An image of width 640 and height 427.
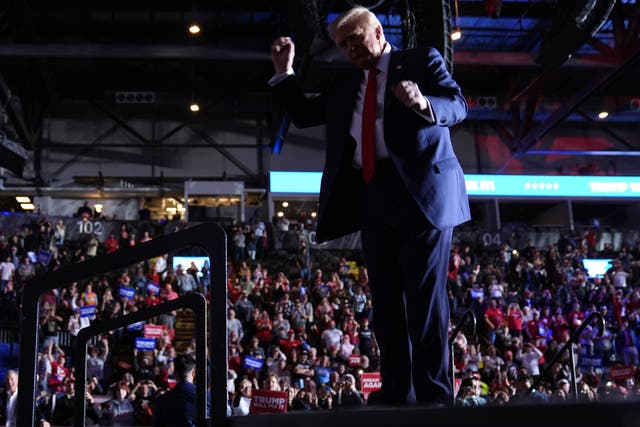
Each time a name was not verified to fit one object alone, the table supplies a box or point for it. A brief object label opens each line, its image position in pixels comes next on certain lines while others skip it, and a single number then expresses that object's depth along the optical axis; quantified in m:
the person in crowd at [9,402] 7.61
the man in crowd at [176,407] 4.41
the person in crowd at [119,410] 8.40
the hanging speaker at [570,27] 11.19
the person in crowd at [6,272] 14.13
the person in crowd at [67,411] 8.05
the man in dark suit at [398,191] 2.14
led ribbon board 23.58
